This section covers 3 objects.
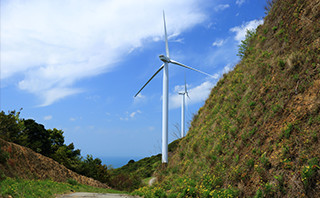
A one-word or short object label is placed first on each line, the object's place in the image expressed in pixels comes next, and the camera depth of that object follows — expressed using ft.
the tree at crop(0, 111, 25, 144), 62.71
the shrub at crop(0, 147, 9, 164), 46.57
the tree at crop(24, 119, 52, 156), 83.25
